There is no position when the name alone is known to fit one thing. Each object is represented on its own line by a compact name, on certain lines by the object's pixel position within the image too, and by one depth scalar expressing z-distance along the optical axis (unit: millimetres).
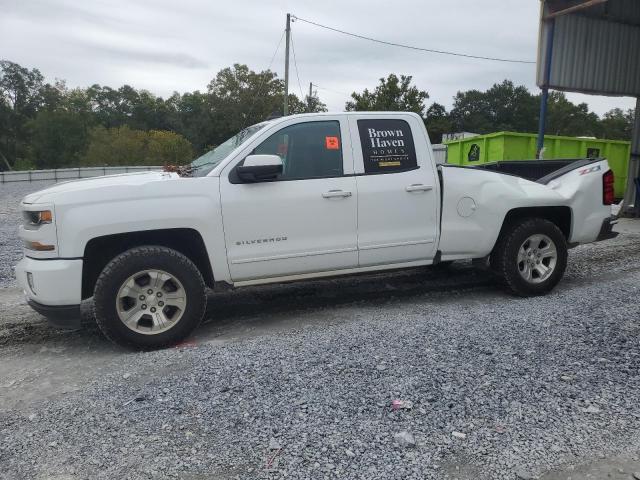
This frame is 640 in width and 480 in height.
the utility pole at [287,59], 25266
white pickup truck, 3910
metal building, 11539
